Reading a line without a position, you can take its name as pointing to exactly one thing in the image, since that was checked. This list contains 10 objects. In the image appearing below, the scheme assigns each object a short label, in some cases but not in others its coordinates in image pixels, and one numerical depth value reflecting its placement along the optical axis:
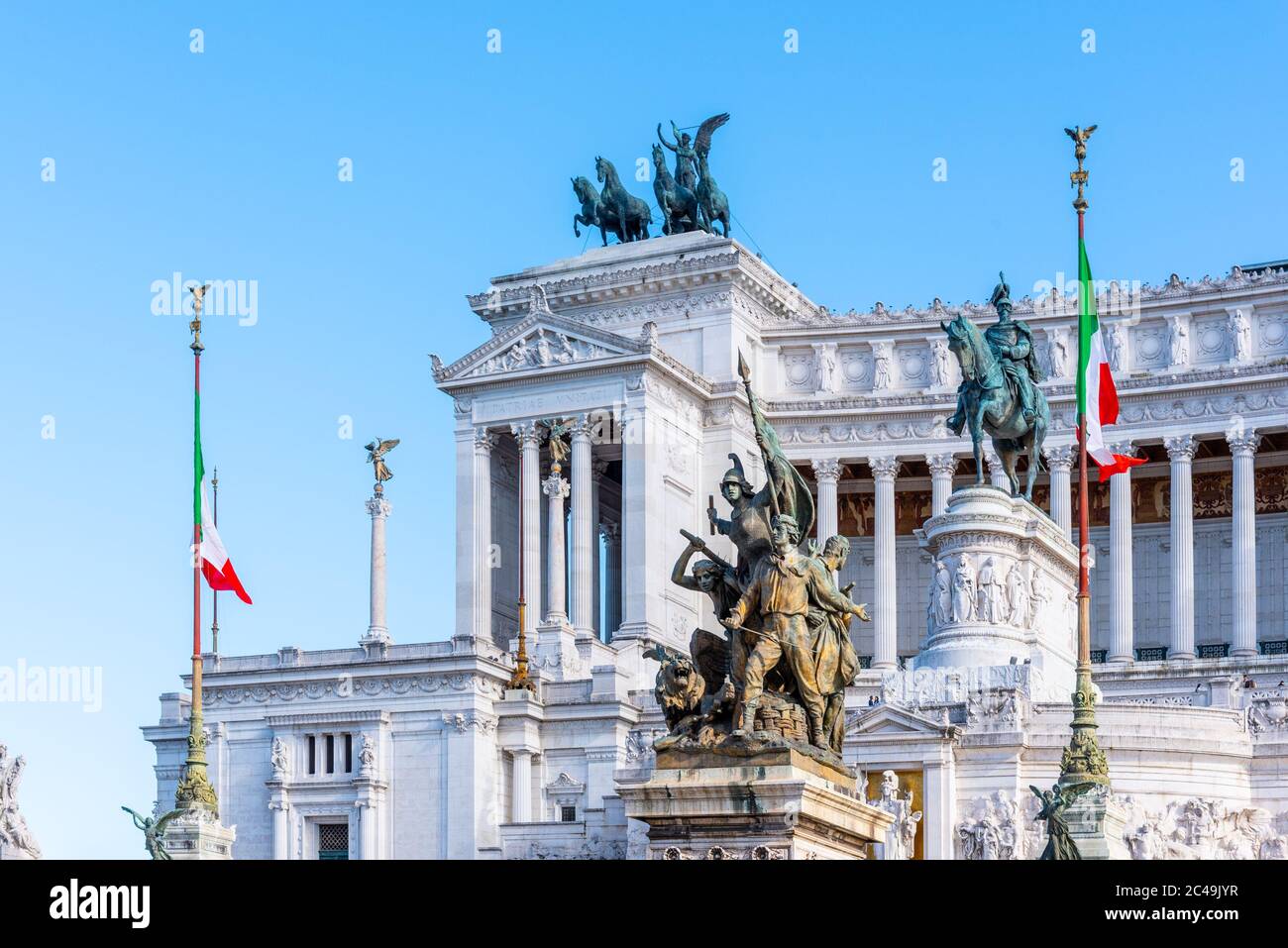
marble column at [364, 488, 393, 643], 80.25
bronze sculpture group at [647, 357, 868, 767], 27.39
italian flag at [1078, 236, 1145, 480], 48.91
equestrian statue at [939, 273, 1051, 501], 63.22
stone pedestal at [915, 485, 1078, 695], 62.31
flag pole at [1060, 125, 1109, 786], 41.12
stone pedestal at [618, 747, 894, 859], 26.67
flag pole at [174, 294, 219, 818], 50.41
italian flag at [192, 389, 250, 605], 56.19
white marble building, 70.38
